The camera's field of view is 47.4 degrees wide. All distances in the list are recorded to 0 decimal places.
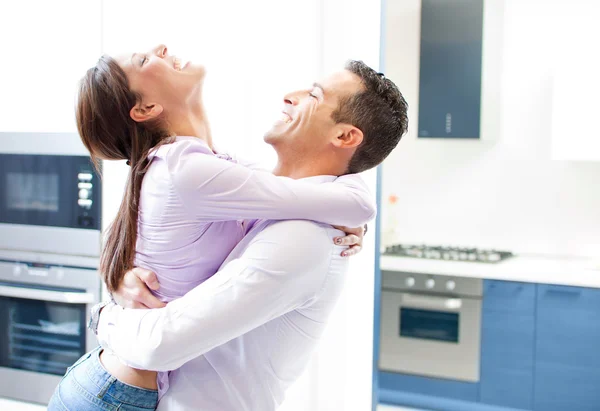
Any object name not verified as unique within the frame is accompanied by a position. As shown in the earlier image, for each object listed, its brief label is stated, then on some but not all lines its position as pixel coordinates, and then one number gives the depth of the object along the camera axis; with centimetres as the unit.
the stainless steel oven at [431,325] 398
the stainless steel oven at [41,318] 293
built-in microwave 293
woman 134
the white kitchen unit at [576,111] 388
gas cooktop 420
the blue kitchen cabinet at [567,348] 373
